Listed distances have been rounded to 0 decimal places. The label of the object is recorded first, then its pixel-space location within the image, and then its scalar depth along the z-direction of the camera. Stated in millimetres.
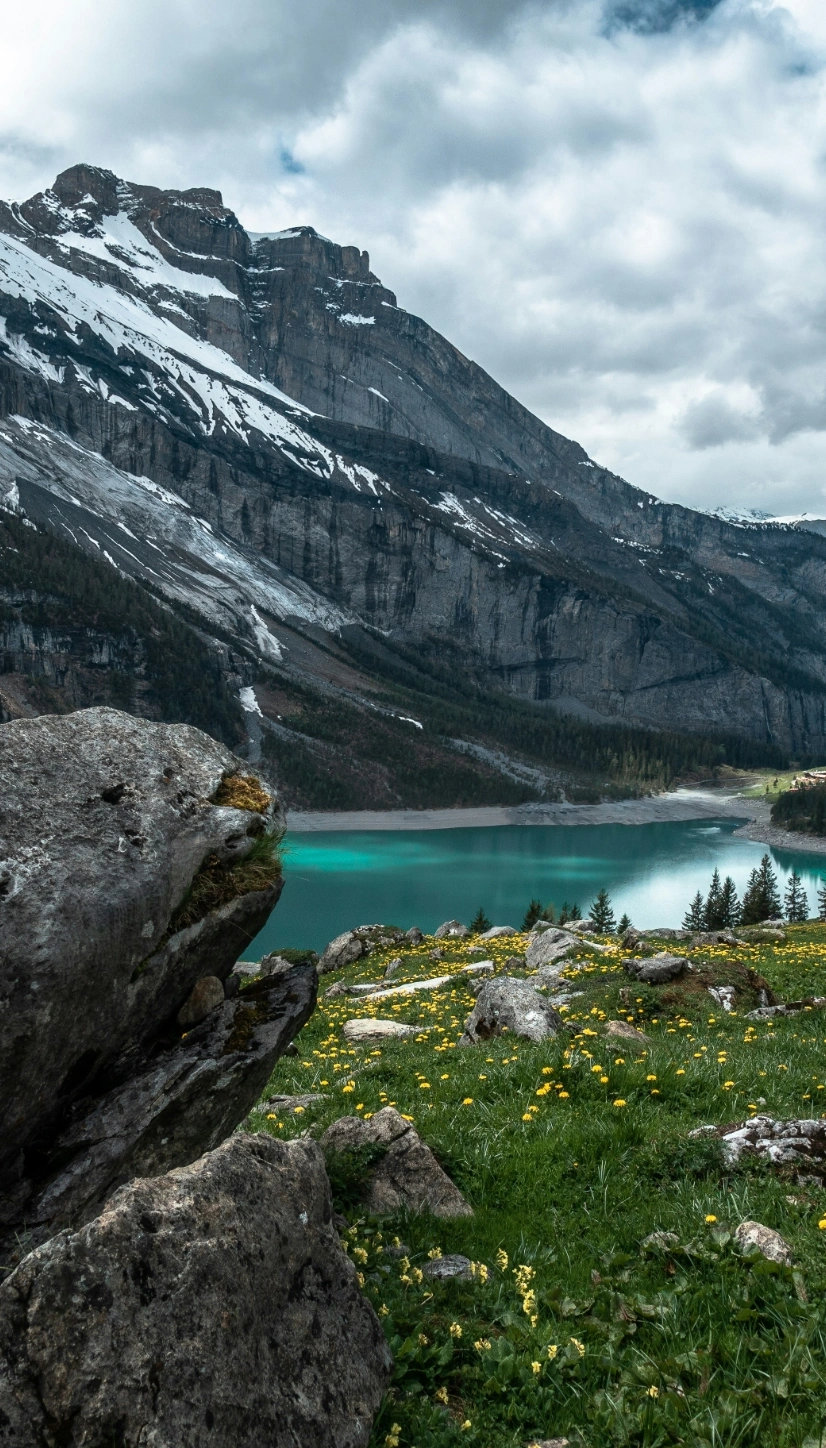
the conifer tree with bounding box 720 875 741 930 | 68250
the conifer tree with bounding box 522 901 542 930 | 57672
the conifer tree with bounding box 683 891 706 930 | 69125
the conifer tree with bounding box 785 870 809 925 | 78000
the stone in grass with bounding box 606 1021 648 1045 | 11617
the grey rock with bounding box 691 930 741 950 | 26719
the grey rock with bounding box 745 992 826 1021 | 13859
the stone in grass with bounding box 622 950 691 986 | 16250
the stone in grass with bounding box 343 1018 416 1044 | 15383
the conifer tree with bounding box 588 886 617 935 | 62544
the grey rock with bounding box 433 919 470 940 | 40000
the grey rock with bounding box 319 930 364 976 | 32562
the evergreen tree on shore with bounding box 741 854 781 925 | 65438
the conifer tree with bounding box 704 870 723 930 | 66562
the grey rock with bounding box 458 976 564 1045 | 12492
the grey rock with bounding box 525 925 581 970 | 24109
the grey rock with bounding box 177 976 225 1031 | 6969
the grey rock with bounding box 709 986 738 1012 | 15159
